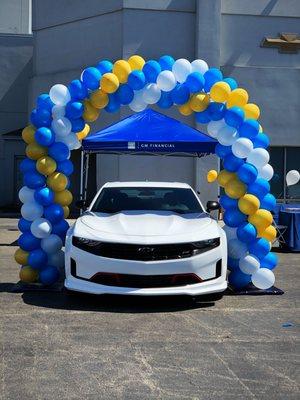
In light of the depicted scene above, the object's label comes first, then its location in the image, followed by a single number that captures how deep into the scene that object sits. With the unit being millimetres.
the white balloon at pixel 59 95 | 7848
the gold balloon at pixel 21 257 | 8023
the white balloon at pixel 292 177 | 13766
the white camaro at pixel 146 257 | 6461
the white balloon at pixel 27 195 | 7938
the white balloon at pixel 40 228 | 7742
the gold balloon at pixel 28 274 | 7969
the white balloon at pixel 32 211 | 7855
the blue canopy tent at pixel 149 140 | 8836
